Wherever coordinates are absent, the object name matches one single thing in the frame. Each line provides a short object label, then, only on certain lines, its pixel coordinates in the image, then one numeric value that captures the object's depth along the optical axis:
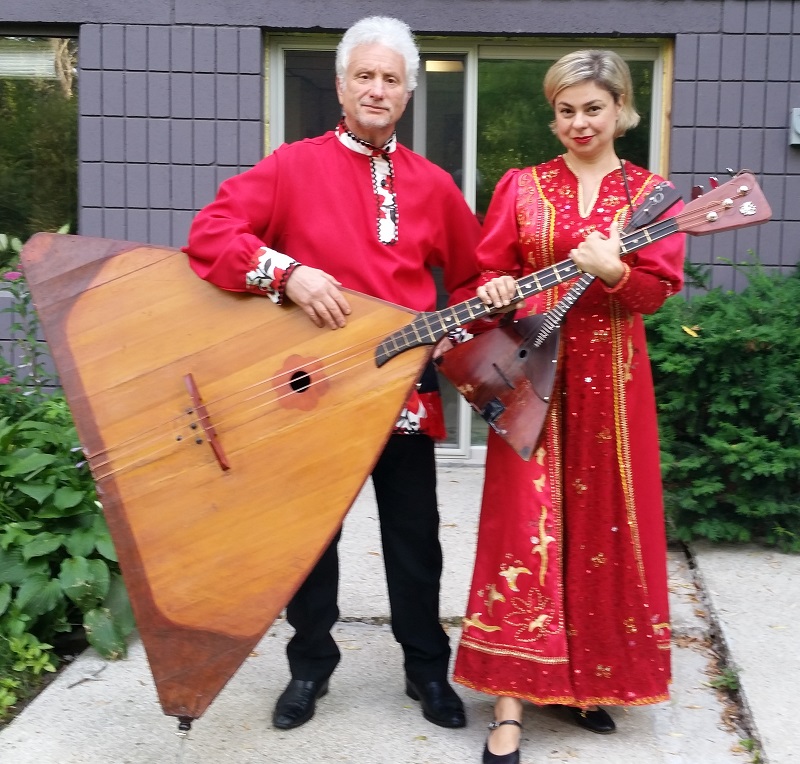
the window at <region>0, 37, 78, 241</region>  5.23
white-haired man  2.43
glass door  5.08
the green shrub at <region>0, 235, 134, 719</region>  3.13
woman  2.44
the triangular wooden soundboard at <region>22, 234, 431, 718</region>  2.28
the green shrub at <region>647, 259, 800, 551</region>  3.92
